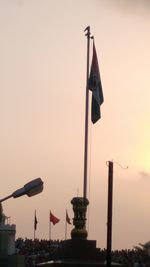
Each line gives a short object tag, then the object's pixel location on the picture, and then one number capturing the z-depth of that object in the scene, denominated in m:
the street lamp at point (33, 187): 17.23
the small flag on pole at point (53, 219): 60.97
